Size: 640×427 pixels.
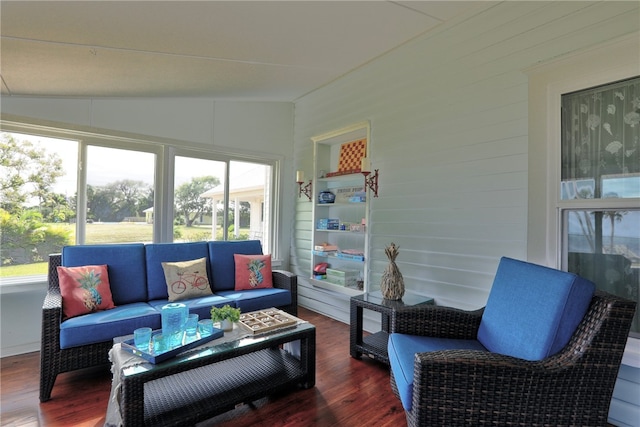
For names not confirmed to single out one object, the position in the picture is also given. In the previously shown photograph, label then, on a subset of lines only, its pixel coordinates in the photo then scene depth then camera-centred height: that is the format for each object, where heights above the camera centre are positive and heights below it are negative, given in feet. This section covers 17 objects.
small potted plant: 7.07 -2.26
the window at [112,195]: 9.83 +0.77
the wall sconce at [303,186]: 14.70 +1.59
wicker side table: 8.75 -3.19
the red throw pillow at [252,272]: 11.19 -1.98
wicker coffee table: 5.40 -3.68
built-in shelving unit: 12.35 +0.11
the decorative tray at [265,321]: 7.14 -2.51
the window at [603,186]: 6.38 +0.83
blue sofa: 7.19 -2.53
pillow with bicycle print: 9.73 -2.02
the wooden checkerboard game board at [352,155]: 12.89 +2.77
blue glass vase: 6.30 -2.16
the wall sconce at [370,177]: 11.62 +1.61
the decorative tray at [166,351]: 5.61 -2.53
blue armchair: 4.63 -2.27
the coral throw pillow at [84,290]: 7.91 -1.98
